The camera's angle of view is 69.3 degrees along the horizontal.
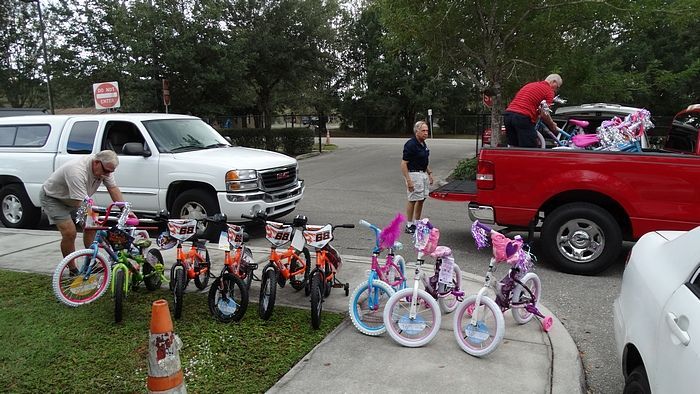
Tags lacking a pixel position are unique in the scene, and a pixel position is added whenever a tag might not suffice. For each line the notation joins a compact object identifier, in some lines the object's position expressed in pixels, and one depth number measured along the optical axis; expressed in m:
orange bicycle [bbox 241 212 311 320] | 4.36
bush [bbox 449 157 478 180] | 14.90
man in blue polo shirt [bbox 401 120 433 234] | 7.38
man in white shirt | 5.01
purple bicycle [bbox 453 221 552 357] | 3.78
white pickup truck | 7.27
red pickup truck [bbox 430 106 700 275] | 5.31
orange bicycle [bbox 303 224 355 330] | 4.20
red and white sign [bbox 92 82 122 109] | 14.10
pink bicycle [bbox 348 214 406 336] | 4.14
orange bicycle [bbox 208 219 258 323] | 4.36
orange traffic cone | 2.77
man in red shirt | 6.91
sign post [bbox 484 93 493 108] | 15.03
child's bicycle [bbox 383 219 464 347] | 3.91
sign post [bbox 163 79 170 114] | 14.55
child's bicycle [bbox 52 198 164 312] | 4.62
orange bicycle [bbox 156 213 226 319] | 4.38
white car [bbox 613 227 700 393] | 2.06
